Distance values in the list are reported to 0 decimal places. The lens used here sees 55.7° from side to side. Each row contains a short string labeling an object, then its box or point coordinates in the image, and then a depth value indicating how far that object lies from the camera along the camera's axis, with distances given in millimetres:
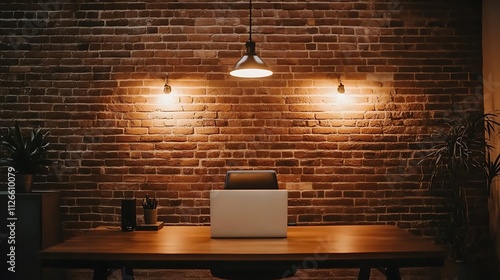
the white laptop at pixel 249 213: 2717
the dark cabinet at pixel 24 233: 4164
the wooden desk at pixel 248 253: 2322
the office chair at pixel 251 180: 3686
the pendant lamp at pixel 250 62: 3410
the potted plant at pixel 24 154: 4301
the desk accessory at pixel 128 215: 3145
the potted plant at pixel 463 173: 4324
